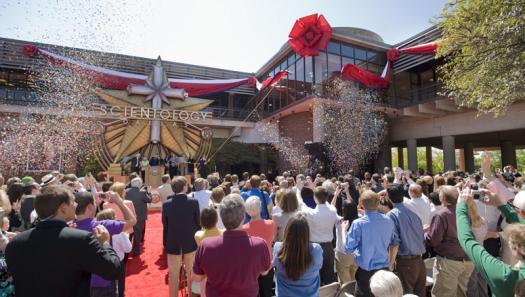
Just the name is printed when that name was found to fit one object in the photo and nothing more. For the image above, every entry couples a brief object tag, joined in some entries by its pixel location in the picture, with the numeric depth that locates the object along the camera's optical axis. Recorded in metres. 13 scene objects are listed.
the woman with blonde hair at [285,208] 3.81
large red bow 16.58
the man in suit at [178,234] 3.95
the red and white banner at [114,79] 18.27
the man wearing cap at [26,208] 4.04
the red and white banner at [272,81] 17.93
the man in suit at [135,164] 15.45
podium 15.73
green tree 6.50
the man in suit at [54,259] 1.77
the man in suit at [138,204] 6.02
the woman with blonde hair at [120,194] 4.10
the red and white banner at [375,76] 16.36
